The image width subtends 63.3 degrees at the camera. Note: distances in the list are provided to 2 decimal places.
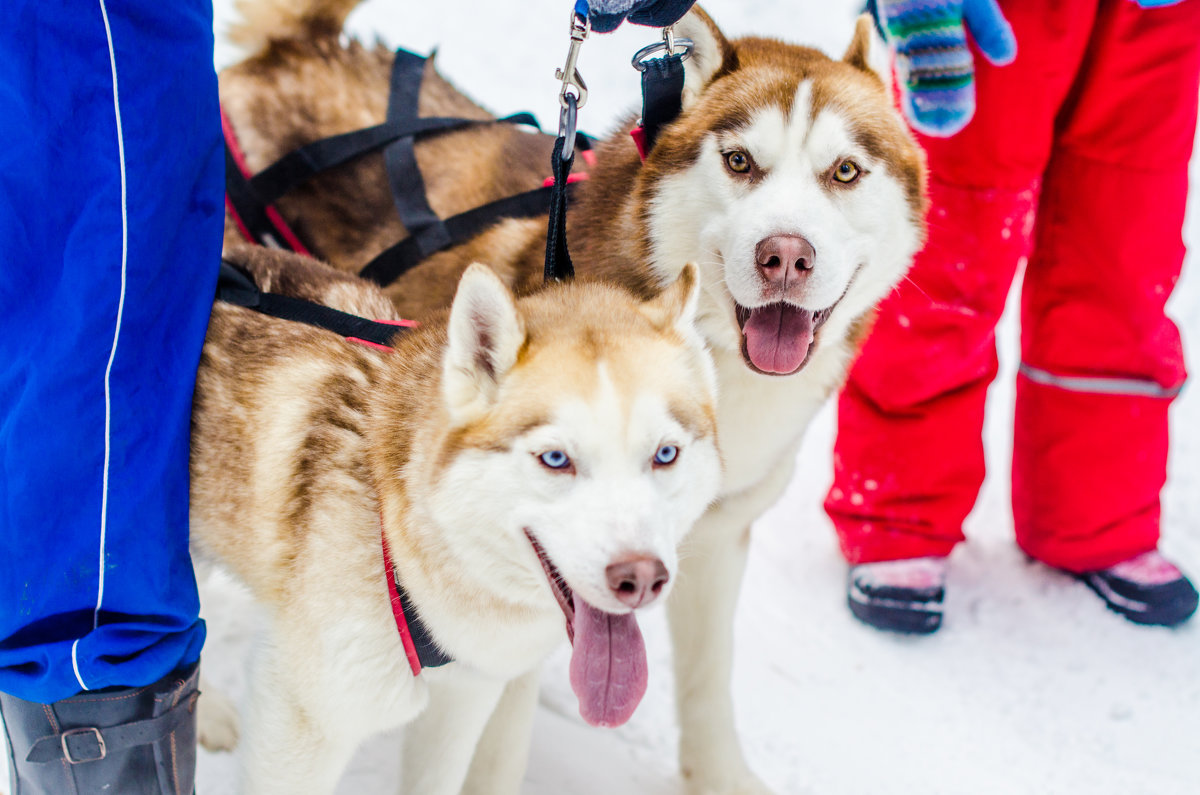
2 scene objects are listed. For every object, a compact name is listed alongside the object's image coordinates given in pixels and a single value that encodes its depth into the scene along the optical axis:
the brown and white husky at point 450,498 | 1.42
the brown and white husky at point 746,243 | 1.79
